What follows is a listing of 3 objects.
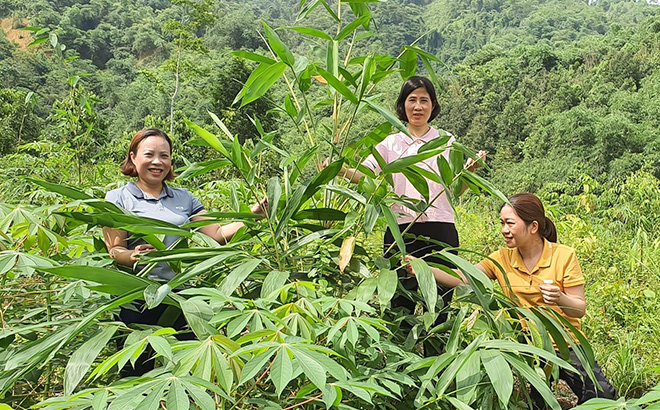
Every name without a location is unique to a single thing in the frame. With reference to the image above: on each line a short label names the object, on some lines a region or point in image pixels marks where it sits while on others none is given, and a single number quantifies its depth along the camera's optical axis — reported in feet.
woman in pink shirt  6.00
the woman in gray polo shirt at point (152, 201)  4.87
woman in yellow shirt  5.16
